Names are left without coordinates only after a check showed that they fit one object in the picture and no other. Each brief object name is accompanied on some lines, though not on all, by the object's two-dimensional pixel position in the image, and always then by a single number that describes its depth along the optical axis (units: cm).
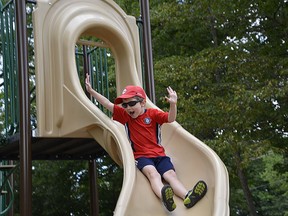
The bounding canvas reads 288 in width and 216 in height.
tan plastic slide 562
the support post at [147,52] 840
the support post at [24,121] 652
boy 591
